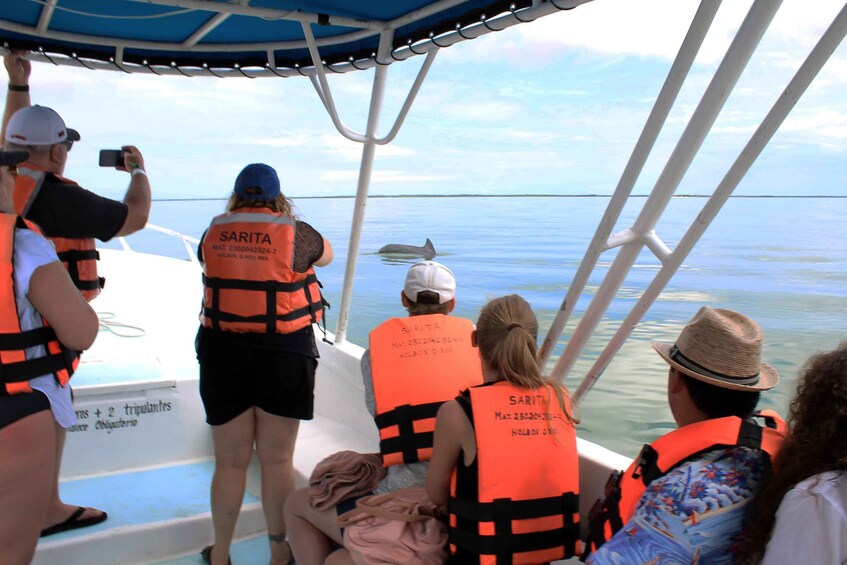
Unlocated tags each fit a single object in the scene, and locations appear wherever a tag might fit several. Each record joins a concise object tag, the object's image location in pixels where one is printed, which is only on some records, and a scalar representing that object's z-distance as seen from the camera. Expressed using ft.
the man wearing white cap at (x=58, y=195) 6.22
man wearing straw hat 3.67
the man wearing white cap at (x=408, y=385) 6.26
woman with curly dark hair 3.09
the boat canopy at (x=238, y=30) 7.41
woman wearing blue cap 6.84
